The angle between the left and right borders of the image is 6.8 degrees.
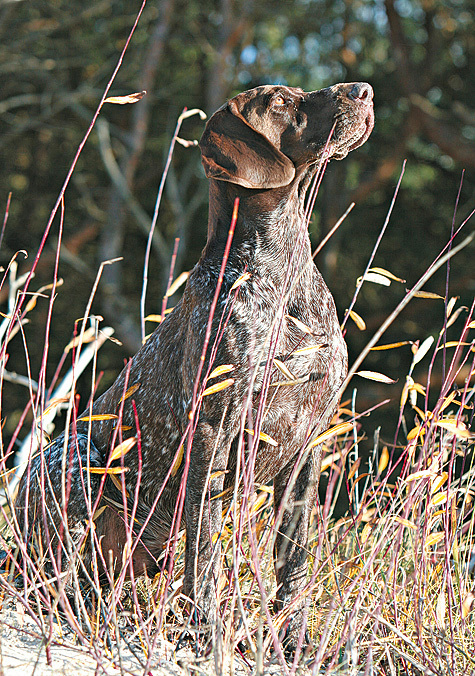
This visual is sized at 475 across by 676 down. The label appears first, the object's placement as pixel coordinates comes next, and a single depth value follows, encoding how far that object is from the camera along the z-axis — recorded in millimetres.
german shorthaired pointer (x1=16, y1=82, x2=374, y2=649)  5366
